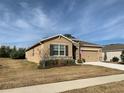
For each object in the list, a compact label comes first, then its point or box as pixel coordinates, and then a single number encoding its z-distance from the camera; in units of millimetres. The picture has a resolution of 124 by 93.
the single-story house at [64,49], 12355
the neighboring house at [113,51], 20040
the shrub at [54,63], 10978
